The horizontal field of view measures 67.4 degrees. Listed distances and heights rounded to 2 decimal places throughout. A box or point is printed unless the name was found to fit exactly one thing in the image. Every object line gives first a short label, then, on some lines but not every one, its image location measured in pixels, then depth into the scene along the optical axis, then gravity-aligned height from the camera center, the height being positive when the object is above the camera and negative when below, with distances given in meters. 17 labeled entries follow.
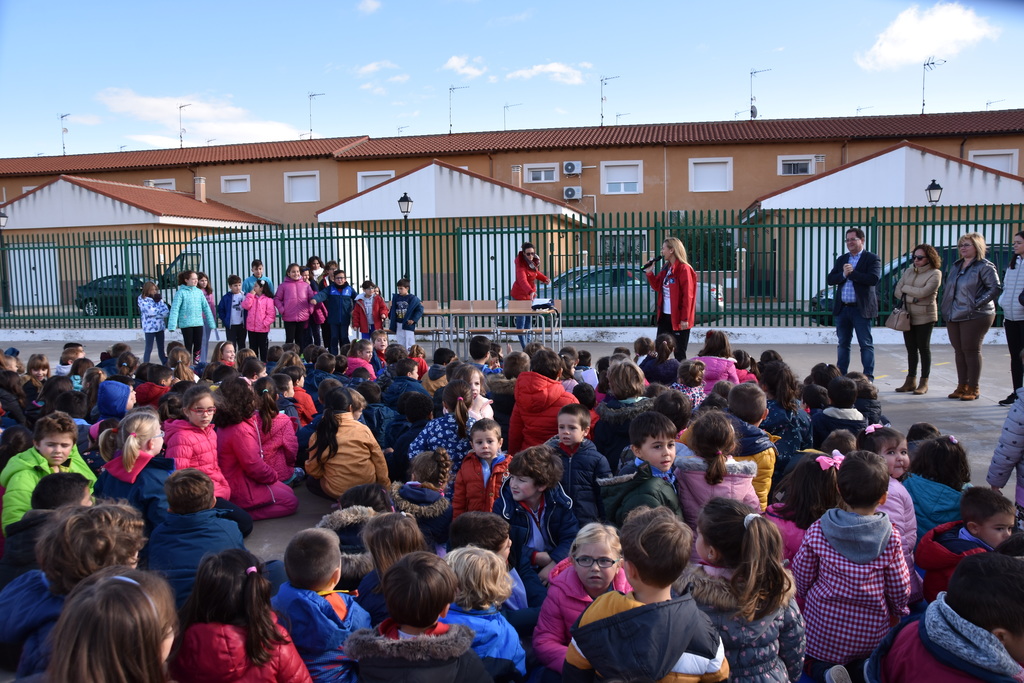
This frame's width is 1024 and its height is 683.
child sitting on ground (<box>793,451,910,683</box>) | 2.91 -1.13
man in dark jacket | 8.51 -0.14
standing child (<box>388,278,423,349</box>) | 11.00 -0.30
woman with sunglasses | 8.22 -0.16
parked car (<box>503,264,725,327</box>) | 14.46 -0.17
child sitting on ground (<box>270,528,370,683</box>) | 2.75 -1.14
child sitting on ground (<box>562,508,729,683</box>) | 2.23 -1.00
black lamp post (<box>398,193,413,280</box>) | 15.86 +1.81
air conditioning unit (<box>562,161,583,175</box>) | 28.55 +4.43
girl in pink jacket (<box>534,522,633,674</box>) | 2.84 -1.13
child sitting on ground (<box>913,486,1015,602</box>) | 3.08 -1.06
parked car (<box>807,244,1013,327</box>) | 13.38 -0.14
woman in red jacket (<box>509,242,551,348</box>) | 11.30 +0.17
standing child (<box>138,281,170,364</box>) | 10.71 -0.23
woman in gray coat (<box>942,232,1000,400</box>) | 7.68 -0.25
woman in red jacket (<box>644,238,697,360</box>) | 8.66 -0.04
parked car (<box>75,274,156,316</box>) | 16.62 +0.03
